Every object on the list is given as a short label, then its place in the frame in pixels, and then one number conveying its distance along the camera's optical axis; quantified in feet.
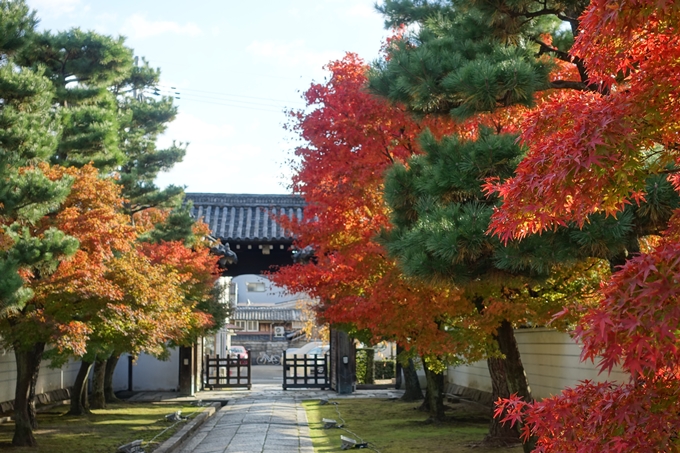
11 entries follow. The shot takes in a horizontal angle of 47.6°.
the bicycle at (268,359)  183.48
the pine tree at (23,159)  31.19
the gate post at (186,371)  88.69
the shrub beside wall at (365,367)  101.86
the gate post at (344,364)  89.20
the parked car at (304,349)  155.28
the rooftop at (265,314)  192.95
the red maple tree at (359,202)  36.17
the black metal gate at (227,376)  98.60
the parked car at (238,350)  163.58
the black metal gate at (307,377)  96.32
